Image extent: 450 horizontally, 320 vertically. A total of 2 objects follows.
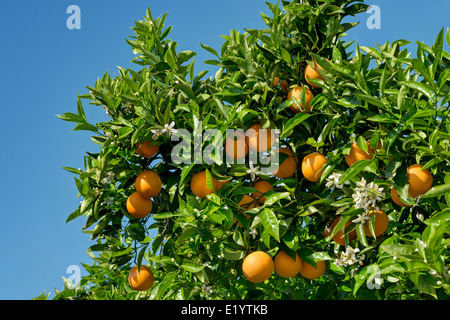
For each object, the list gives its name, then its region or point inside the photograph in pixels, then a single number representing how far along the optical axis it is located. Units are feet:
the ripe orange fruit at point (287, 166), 10.32
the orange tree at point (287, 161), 8.71
